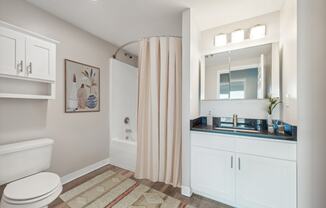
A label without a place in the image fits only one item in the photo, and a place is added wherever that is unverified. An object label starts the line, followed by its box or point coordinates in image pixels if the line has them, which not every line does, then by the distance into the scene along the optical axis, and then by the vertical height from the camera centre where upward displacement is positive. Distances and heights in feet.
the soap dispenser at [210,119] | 7.43 -0.70
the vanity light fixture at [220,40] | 7.30 +3.21
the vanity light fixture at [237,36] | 6.94 +3.23
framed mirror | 6.46 +1.47
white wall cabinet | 4.82 +1.40
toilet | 3.98 -2.40
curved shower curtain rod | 9.27 +3.47
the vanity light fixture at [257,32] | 6.53 +3.24
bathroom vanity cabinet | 4.63 -2.25
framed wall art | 7.31 +0.87
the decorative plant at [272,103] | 6.18 +0.11
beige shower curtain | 6.81 -0.30
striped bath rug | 5.67 -3.77
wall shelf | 4.90 +0.26
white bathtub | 8.43 -2.89
